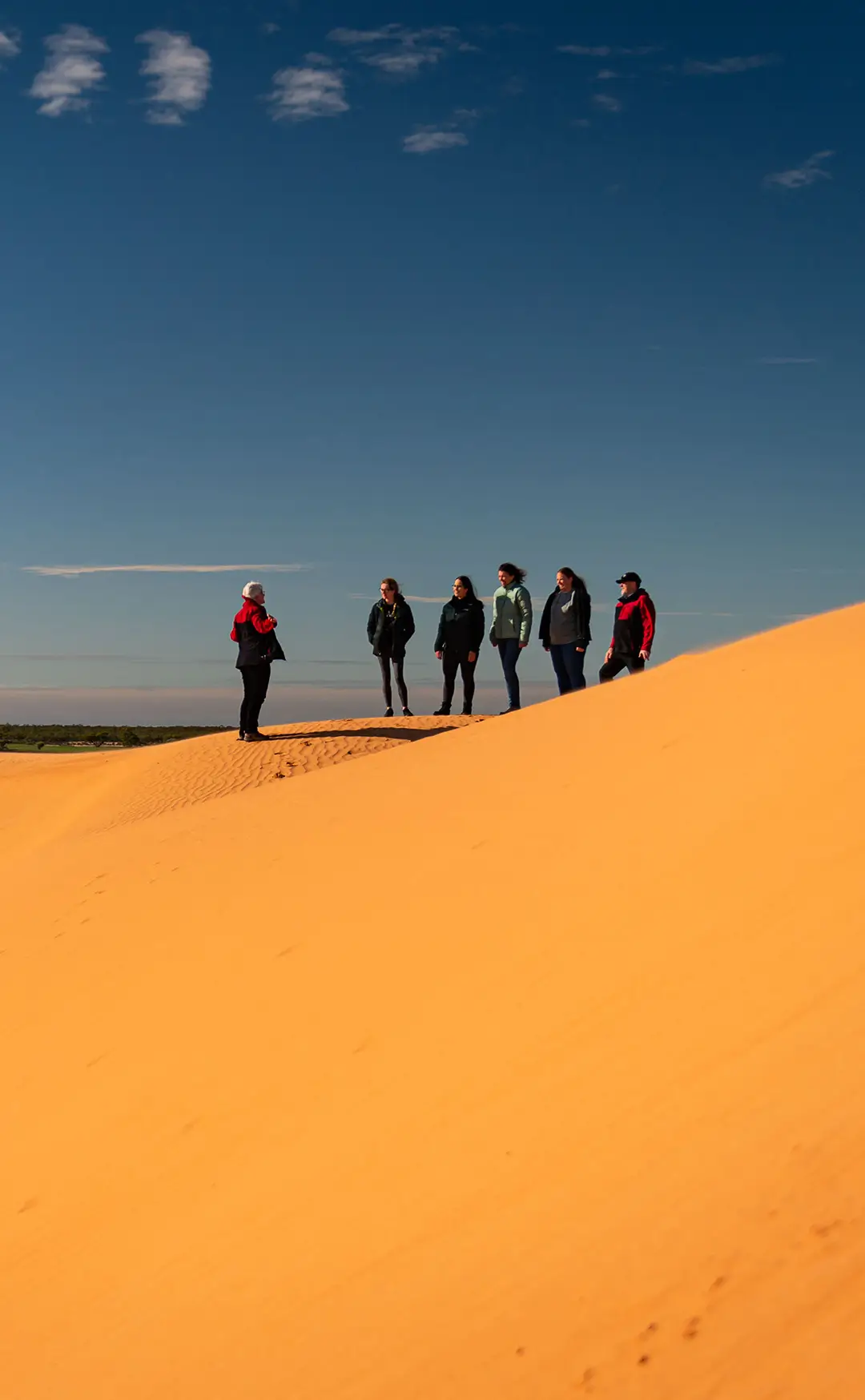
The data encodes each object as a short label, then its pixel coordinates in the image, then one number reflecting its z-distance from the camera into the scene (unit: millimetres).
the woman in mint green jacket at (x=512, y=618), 15344
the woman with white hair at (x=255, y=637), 14945
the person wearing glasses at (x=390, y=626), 16734
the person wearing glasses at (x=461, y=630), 16391
